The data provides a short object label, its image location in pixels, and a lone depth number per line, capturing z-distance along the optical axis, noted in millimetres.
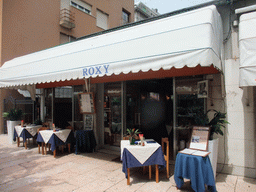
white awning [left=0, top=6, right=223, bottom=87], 3277
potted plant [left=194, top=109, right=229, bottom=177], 3801
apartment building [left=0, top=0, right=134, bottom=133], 10852
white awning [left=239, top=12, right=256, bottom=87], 3404
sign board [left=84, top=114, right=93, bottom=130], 7147
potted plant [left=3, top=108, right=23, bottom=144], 8012
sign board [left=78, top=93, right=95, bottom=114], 6617
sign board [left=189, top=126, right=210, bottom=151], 3847
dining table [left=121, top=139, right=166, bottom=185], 3965
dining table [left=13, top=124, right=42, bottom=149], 7036
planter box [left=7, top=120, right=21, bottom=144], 7992
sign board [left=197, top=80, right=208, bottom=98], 4736
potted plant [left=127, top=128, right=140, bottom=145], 4273
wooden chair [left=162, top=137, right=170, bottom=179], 4261
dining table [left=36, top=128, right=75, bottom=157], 5963
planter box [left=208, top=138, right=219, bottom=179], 3780
